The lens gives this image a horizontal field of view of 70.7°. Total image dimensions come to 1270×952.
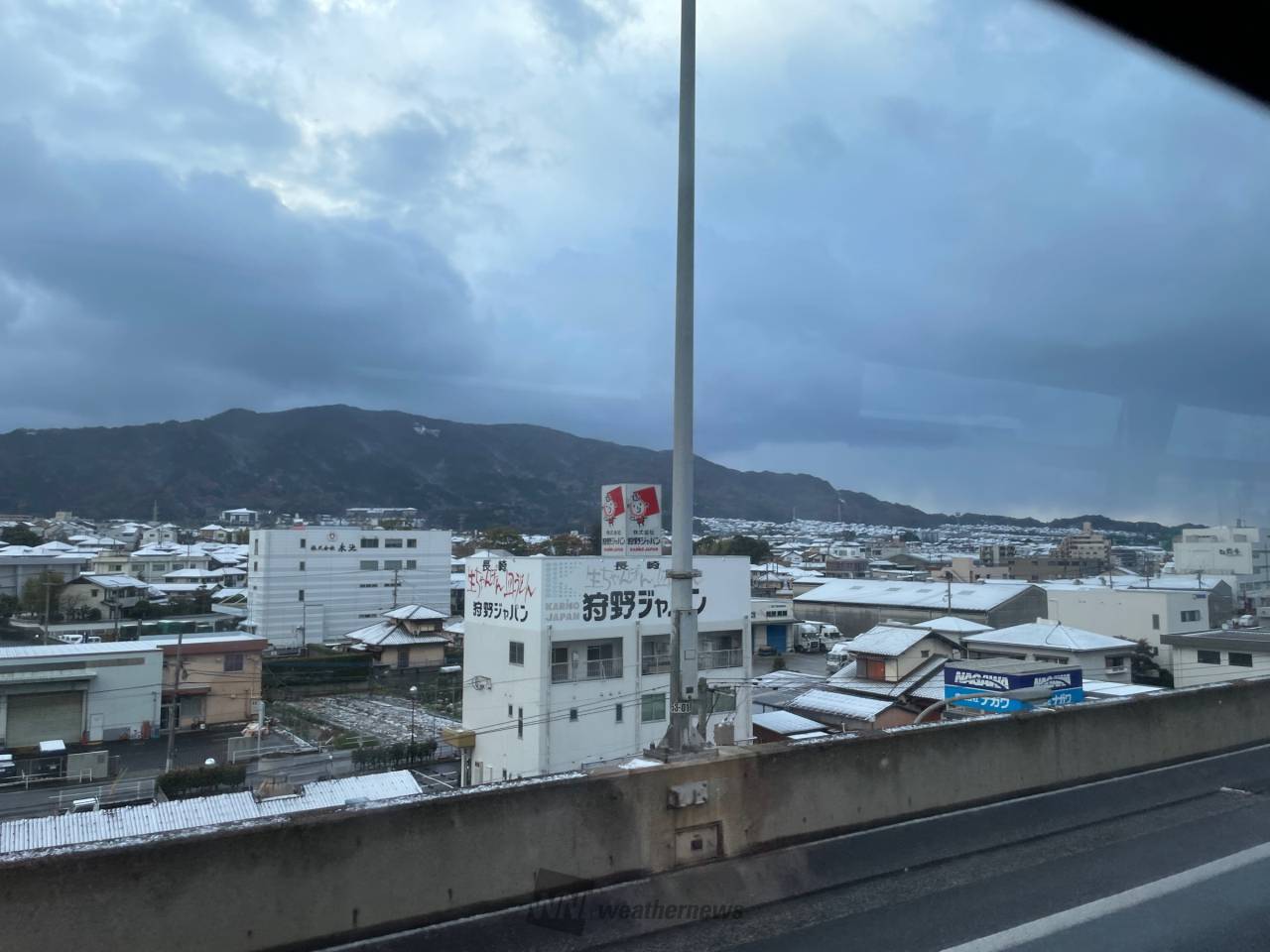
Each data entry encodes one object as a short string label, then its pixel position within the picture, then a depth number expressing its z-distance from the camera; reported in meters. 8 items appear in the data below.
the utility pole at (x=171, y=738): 29.56
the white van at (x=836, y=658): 49.41
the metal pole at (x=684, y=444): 7.00
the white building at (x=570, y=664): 31.34
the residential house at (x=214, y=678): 40.72
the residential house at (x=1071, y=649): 34.69
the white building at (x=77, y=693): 35.12
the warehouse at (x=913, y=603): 55.25
